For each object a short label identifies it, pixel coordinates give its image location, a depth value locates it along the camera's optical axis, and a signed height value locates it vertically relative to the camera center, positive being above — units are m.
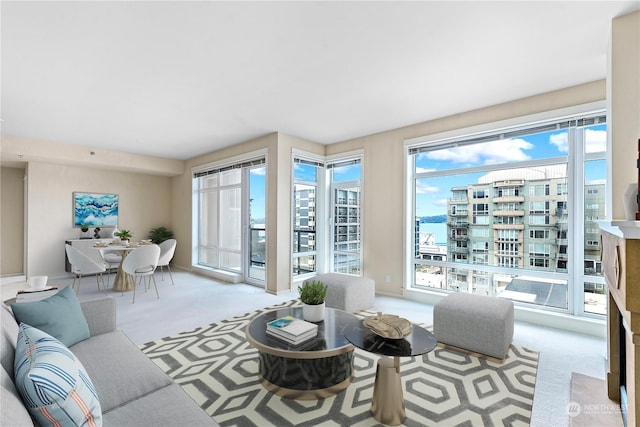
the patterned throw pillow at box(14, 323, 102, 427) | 0.89 -0.55
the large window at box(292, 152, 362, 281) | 4.99 -0.01
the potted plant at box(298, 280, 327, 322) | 2.28 -0.69
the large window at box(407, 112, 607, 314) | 3.09 +0.03
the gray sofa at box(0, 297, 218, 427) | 0.90 -0.81
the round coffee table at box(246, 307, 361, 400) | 1.85 -1.00
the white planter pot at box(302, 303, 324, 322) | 2.28 -0.75
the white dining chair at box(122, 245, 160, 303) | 4.36 -0.70
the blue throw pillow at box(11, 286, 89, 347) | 1.64 -0.59
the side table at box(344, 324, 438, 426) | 1.67 -0.93
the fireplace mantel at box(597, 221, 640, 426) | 1.07 -0.27
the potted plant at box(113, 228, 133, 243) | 5.20 -0.39
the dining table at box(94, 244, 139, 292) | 4.74 -1.06
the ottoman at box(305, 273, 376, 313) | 3.50 -0.95
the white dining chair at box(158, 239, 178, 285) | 5.19 -0.69
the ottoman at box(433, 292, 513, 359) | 2.41 -0.93
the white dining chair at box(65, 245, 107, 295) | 4.48 -0.75
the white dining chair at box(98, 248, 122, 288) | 5.40 -0.82
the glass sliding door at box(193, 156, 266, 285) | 5.31 -0.07
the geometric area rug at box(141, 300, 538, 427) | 1.74 -1.20
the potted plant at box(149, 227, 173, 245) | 6.80 -0.48
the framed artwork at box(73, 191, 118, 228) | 5.97 +0.09
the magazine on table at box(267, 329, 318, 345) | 1.94 -0.83
